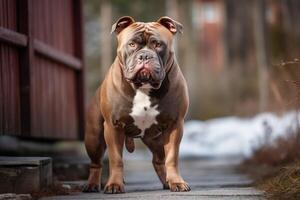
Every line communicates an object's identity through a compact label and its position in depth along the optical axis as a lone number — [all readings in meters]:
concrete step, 9.57
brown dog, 9.63
